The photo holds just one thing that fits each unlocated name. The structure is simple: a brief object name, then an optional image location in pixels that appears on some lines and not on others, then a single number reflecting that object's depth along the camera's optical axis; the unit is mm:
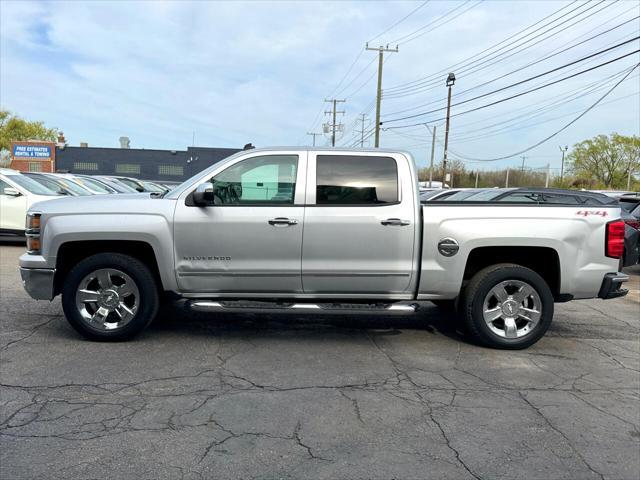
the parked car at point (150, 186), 22136
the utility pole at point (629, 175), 51203
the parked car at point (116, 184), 16650
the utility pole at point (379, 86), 36312
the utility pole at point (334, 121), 61500
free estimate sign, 53053
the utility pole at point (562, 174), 60244
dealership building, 56312
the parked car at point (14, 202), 11461
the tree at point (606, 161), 55591
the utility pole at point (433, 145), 64238
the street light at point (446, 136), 32281
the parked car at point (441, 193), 13102
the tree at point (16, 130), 70875
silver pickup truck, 5137
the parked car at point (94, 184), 14430
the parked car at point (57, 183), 12672
